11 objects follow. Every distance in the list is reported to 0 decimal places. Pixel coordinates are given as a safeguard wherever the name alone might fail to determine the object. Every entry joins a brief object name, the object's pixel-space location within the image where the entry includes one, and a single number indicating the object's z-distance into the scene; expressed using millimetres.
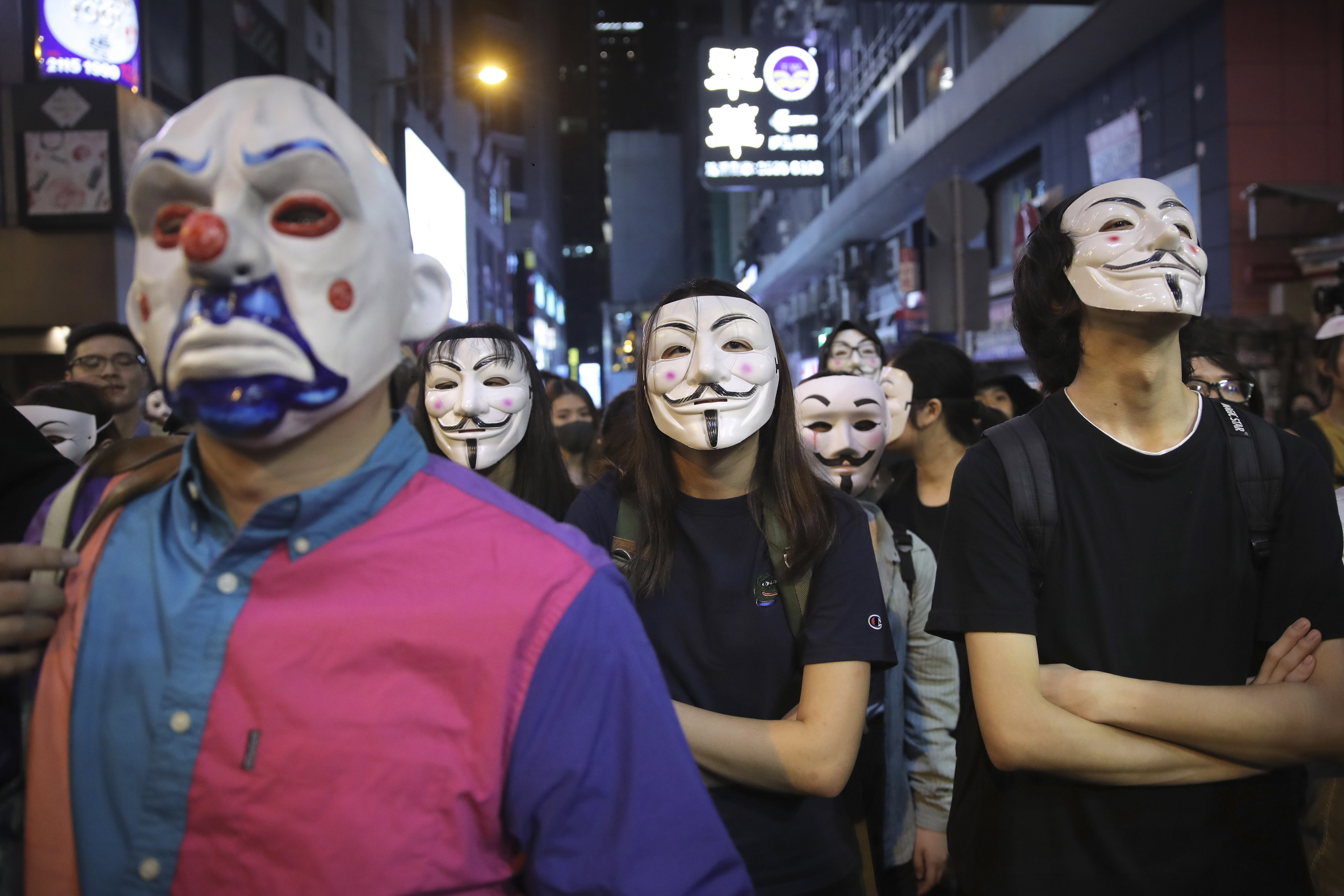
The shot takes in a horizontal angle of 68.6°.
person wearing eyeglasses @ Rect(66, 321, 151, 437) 4727
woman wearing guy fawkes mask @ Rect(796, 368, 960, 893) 3029
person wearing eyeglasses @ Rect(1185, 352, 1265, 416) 3785
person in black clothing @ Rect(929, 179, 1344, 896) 1972
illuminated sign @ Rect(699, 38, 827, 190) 12086
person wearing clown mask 1233
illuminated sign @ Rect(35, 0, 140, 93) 9961
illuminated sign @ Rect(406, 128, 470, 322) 15094
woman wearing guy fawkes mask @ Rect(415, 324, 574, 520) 3287
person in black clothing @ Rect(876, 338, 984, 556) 4070
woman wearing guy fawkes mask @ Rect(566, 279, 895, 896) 2078
